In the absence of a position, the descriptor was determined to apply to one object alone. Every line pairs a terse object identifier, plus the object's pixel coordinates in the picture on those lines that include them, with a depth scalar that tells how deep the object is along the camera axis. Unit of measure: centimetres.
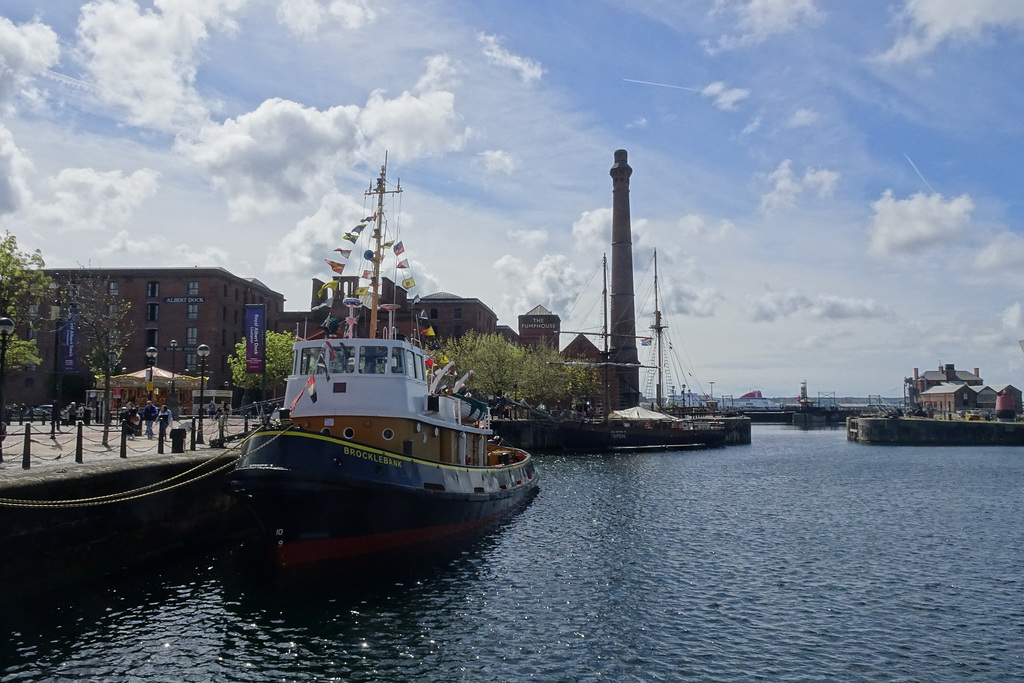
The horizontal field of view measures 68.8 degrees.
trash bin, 2427
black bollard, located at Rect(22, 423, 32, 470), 1788
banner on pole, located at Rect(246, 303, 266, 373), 4672
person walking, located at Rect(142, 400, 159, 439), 3161
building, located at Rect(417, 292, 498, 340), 9912
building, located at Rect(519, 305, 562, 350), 11310
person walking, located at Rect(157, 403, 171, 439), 2775
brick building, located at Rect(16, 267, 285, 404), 8006
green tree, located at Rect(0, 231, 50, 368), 3238
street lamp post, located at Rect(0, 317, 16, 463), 1942
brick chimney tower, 8450
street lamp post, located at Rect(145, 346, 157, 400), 3346
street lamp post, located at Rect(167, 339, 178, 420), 3756
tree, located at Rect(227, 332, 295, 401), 7075
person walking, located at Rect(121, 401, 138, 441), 2873
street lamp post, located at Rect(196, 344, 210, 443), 2959
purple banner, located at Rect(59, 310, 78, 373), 3775
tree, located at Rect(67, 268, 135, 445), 4150
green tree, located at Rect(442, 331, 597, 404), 7106
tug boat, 1842
